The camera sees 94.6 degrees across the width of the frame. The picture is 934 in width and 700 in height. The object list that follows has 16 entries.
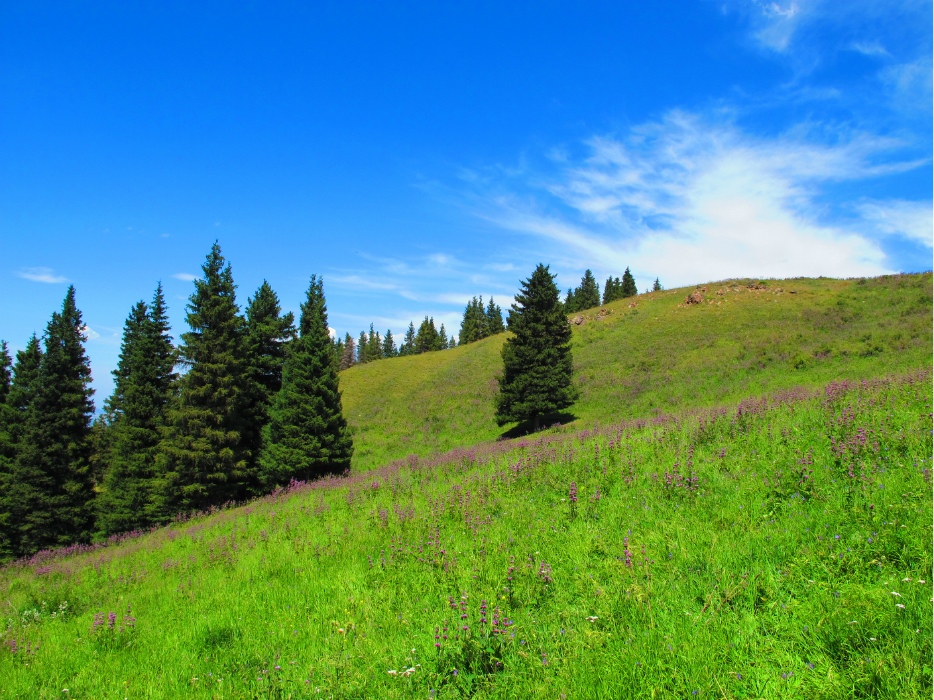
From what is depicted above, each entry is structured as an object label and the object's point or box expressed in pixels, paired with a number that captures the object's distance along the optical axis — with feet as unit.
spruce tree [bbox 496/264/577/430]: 88.58
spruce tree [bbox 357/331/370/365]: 378.32
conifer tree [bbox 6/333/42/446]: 94.02
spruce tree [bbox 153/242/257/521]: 74.28
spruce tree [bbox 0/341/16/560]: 84.28
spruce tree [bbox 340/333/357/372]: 362.70
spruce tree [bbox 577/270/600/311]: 306.96
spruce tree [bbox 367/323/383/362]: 357.78
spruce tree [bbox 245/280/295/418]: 87.81
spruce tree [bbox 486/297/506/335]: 317.69
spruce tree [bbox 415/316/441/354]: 331.57
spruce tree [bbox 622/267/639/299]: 297.33
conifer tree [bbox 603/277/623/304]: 309.63
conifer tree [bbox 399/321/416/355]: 385.29
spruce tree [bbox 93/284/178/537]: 81.76
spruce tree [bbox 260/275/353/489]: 75.46
